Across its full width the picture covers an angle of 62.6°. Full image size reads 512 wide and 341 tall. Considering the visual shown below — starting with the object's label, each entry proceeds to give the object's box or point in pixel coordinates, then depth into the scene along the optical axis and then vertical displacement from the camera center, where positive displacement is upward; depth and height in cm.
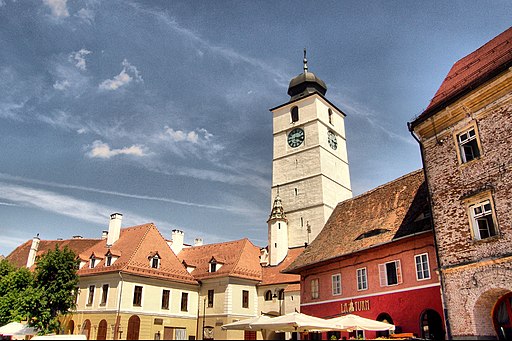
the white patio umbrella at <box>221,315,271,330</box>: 1986 +52
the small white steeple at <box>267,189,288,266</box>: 4150 +966
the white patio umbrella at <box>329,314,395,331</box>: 1691 +49
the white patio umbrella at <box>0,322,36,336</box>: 2834 +39
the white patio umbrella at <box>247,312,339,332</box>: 1702 +48
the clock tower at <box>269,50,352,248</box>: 4462 +1927
